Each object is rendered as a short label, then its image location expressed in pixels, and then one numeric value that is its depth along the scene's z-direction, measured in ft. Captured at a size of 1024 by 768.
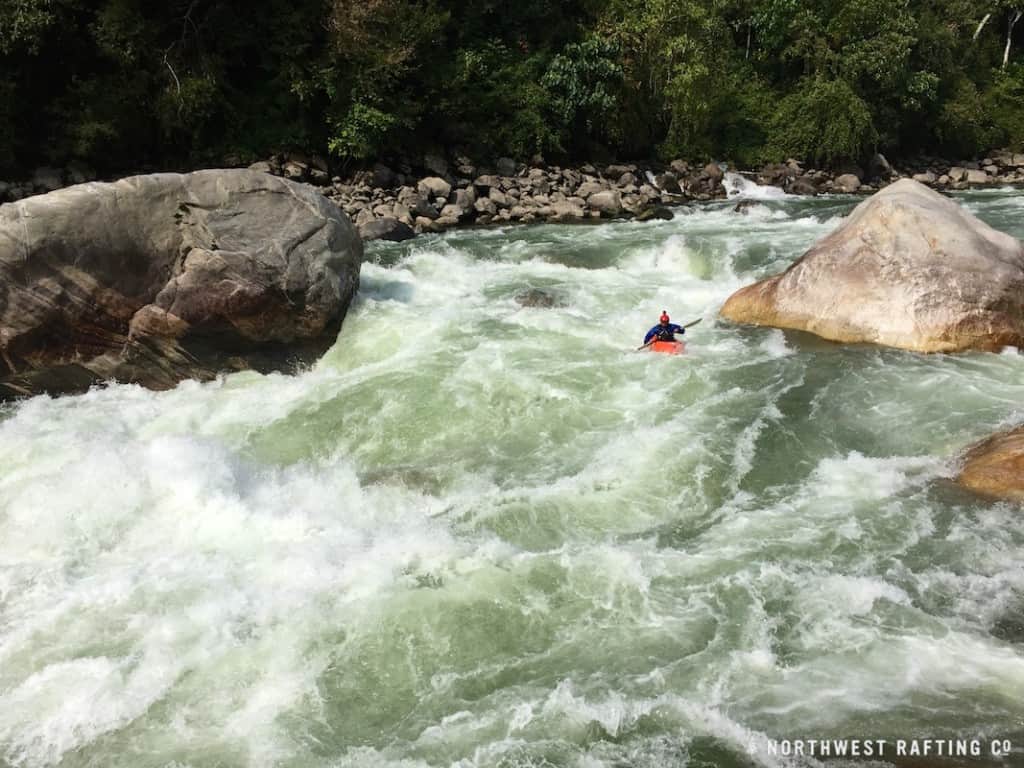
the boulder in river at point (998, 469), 18.80
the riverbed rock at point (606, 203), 61.82
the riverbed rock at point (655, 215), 58.18
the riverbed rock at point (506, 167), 69.24
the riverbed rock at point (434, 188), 61.52
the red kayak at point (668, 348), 29.34
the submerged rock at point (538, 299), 35.76
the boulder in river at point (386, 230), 50.57
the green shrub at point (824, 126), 78.07
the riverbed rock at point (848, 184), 73.67
